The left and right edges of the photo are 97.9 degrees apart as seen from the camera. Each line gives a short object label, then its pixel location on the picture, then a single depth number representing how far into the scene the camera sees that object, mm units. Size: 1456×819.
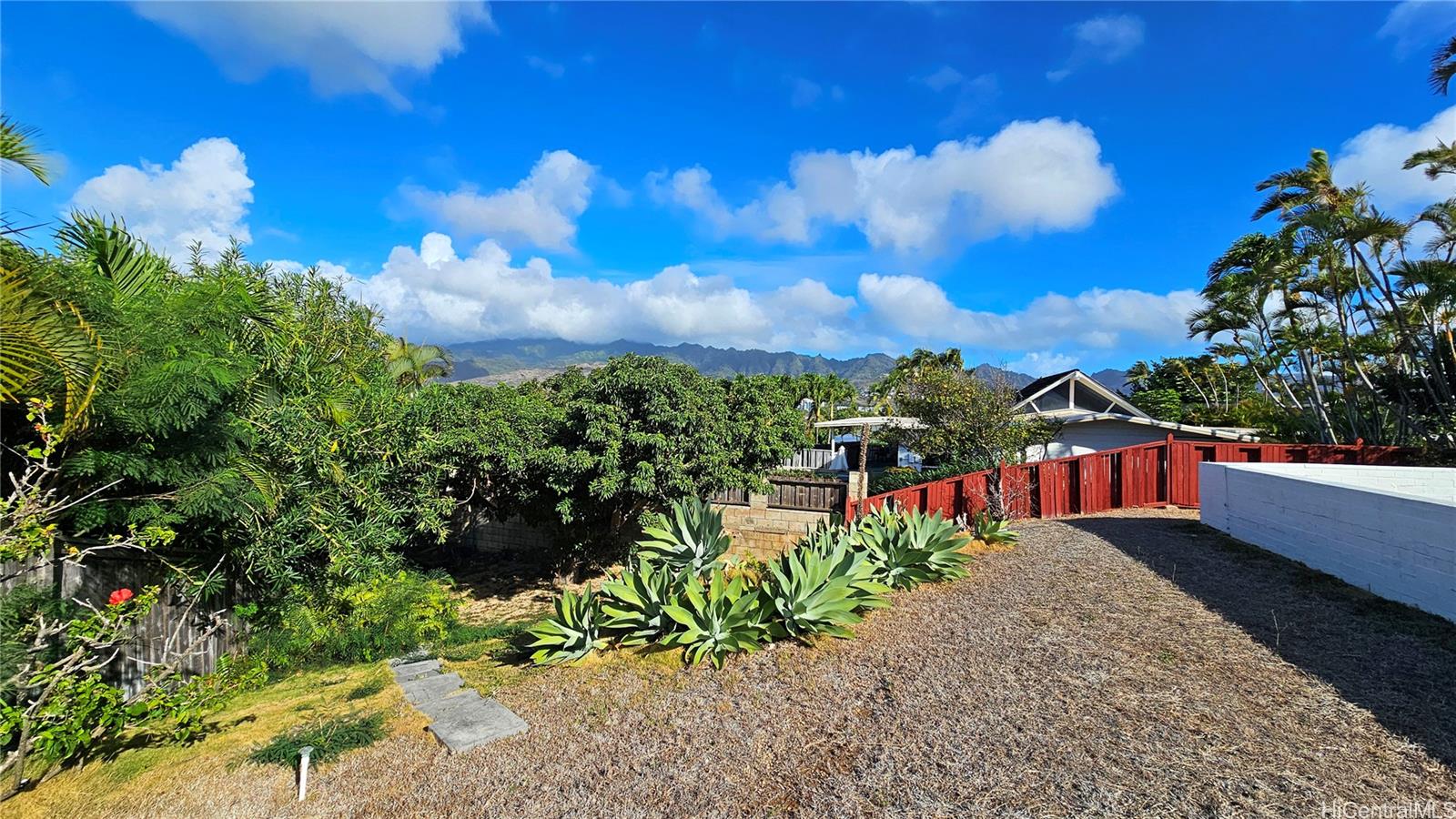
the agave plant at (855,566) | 5367
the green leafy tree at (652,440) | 10023
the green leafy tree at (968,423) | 14820
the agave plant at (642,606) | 5211
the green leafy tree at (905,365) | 37812
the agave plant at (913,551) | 6453
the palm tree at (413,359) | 17141
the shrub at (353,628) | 6574
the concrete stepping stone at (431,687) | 4770
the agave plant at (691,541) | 6367
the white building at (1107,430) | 19828
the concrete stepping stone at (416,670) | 5448
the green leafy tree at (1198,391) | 27609
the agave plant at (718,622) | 4871
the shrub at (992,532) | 8062
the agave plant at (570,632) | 5172
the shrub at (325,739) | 3779
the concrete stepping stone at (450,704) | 4378
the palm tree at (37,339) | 3375
